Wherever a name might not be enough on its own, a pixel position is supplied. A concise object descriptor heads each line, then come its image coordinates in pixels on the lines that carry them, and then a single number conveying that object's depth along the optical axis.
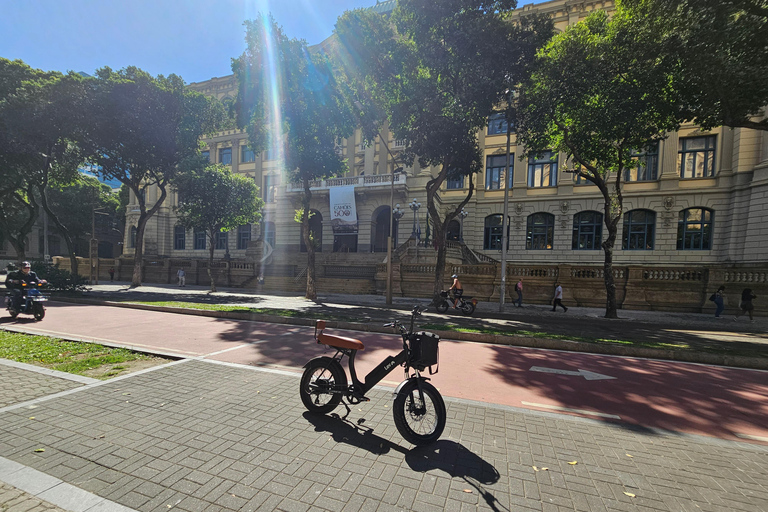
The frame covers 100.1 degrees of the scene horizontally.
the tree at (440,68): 13.54
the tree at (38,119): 17.55
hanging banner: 29.63
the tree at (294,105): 16.22
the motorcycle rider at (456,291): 14.89
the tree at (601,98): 12.22
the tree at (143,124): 19.25
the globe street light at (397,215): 28.69
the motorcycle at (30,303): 9.34
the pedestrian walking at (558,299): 16.38
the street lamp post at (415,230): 24.98
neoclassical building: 19.11
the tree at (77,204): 41.97
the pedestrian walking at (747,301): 14.60
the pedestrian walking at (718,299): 15.39
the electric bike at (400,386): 3.55
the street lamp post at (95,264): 26.01
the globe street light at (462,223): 28.48
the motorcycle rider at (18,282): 9.41
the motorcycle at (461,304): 14.60
